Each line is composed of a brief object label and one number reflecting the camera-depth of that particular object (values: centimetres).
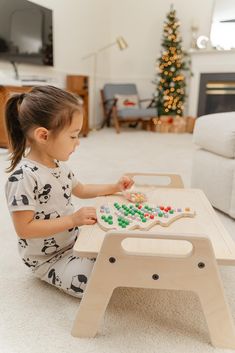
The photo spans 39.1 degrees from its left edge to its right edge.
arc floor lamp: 489
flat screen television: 314
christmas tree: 478
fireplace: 477
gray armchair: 461
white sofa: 156
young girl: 86
